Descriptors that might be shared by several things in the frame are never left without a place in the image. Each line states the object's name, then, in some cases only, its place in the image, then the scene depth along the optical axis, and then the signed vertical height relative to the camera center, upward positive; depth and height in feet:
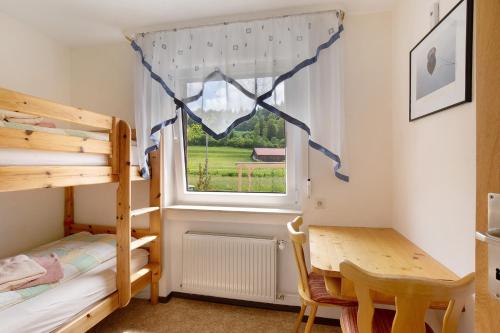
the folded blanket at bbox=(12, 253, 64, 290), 5.08 -2.18
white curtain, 6.48 +2.20
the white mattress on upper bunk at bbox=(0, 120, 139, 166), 4.03 +0.15
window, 6.97 +0.28
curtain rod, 6.42 +3.63
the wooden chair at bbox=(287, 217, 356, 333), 5.01 -2.51
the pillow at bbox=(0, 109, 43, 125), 4.56 +0.87
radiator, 7.09 -2.78
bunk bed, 4.09 -0.09
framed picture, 3.62 +1.53
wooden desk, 4.07 -1.63
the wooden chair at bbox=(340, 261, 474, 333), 3.01 -1.51
